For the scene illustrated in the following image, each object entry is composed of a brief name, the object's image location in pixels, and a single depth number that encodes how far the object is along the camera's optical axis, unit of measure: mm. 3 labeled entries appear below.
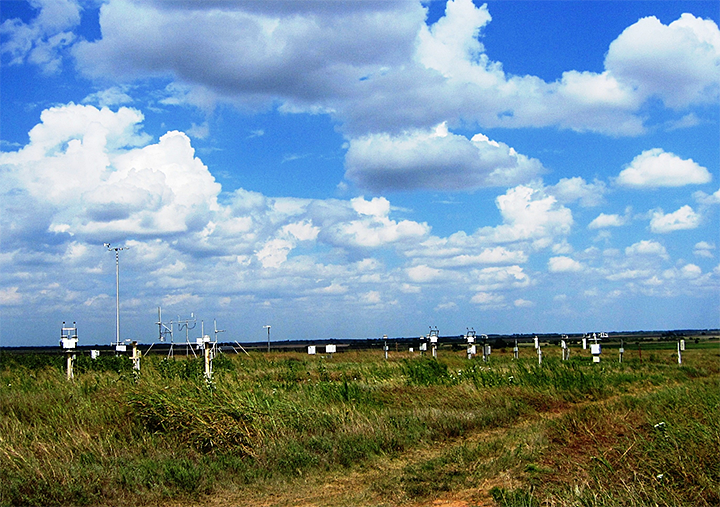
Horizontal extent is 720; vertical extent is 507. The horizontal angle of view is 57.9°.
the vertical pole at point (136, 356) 18808
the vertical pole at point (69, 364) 18022
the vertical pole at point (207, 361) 18141
